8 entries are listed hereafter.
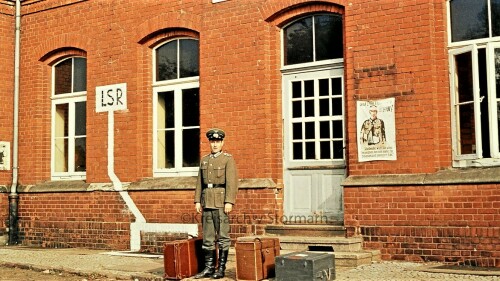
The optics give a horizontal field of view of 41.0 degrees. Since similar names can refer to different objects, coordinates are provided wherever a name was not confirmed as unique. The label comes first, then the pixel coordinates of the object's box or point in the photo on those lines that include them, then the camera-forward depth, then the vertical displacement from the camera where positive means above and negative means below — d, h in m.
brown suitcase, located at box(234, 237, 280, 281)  8.69 -1.05
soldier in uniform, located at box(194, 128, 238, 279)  9.14 -0.32
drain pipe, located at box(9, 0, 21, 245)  14.67 +0.65
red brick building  9.86 +1.10
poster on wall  10.25 +0.75
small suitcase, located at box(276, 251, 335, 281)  8.08 -1.08
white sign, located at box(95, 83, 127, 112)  13.45 +1.70
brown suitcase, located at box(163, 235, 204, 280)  9.23 -1.10
